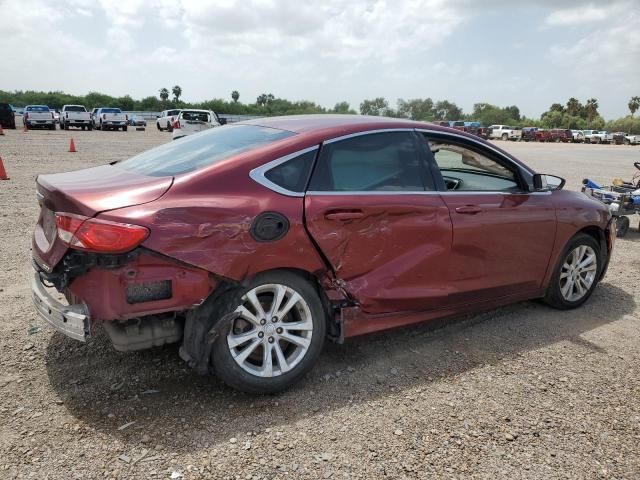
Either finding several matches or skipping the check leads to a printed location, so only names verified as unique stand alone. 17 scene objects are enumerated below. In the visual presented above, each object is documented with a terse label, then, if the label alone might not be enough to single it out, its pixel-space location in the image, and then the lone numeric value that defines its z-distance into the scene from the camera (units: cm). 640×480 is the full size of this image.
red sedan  278
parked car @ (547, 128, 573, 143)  5894
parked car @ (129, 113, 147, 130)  4597
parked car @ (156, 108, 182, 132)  4307
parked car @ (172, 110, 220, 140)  2438
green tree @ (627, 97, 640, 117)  10488
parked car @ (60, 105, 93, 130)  3744
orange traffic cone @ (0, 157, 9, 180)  1133
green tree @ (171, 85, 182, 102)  12212
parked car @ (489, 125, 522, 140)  5878
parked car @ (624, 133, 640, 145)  6234
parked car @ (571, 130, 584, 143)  6066
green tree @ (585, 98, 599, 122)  10175
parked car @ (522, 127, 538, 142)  5925
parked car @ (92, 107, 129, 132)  3859
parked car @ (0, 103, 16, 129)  3375
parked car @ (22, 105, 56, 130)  3528
